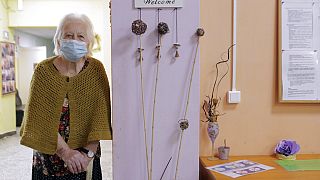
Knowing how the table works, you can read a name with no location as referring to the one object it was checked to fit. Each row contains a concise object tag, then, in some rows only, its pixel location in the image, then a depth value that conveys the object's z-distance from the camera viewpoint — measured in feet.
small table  4.64
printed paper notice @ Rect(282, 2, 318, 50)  5.63
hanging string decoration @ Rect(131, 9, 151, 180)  4.39
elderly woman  4.58
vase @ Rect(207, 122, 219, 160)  5.32
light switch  5.70
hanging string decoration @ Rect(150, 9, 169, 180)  4.49
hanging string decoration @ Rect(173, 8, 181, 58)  4.63
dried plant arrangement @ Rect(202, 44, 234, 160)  5.35
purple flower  5.52
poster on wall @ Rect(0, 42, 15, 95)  16.26
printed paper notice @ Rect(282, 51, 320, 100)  5.67
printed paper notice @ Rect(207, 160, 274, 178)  4.82
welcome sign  4.59
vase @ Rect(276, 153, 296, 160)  5.53
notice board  5.63
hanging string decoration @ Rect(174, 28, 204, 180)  4.59
